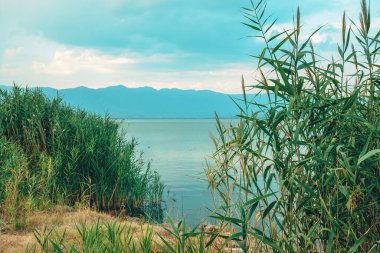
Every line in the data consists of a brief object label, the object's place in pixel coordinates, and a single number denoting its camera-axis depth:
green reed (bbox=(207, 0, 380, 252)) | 3.69
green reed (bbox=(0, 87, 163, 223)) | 10.20
